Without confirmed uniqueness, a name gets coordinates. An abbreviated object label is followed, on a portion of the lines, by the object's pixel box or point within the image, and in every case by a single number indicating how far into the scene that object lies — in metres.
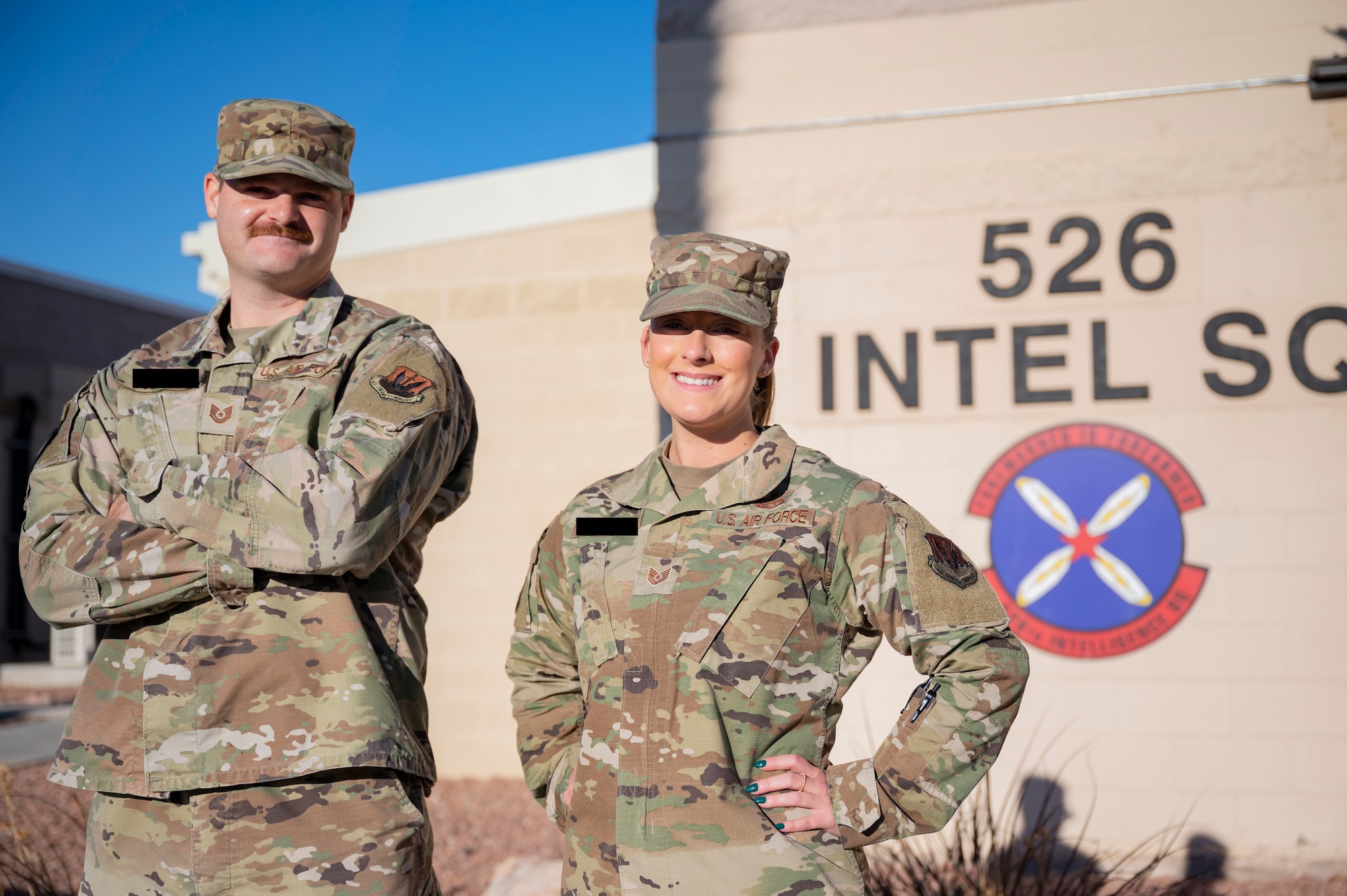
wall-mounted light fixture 4.65
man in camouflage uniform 1.98
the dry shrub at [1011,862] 3.63
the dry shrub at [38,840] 3.57
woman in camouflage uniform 1.81
